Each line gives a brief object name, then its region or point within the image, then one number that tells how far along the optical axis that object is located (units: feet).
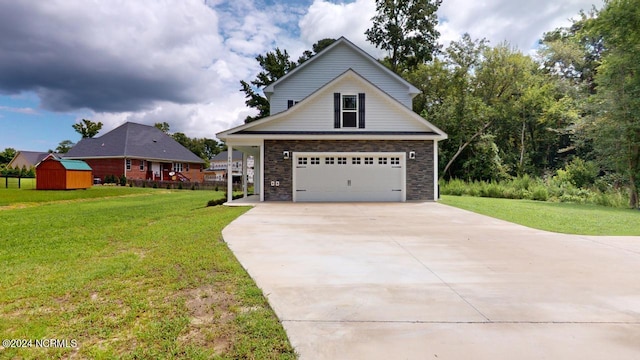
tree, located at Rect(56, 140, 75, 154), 223.18
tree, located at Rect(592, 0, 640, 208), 48.65
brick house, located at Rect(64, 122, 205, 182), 101.50
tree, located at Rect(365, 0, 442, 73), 91.04
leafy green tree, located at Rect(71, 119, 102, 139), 166.61
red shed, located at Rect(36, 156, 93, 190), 72.33
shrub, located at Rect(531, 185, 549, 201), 60.18
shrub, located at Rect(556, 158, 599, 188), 66.59
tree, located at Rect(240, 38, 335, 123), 92.58
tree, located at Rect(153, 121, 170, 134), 199.25
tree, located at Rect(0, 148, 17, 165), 185.68
